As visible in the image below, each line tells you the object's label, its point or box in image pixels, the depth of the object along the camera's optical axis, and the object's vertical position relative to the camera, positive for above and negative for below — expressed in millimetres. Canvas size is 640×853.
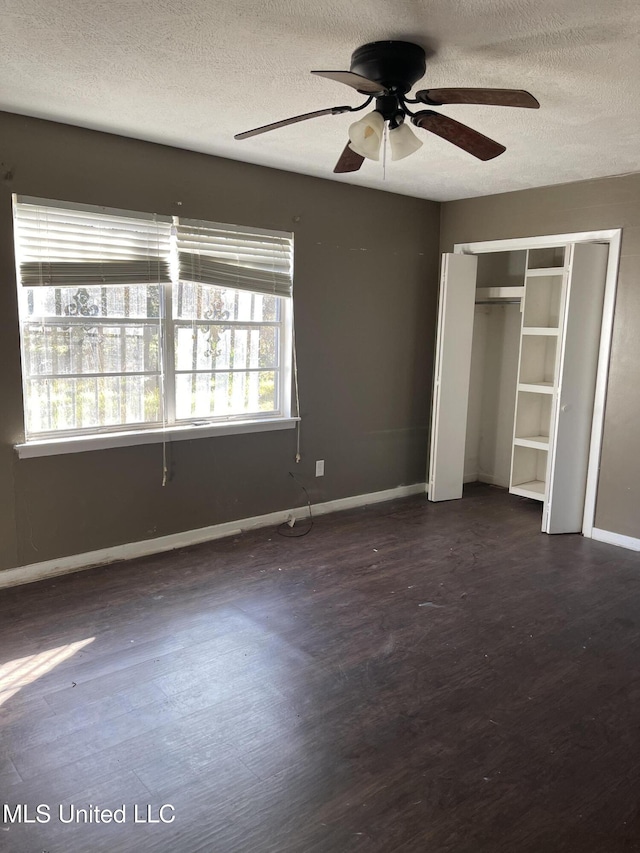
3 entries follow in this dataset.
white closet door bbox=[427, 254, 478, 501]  5035 -239
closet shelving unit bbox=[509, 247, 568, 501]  5066 -190
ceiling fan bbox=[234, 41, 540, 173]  2244 +850
